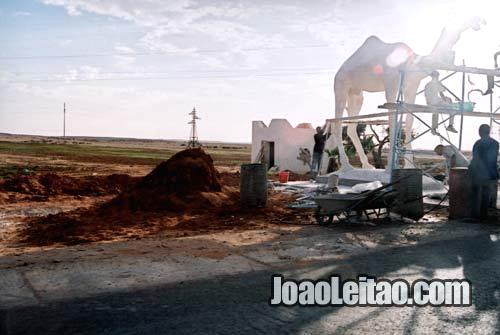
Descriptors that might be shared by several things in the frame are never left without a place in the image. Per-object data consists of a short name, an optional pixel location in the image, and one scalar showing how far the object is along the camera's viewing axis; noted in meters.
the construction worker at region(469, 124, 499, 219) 10.60
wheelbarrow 9.66
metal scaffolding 14.14
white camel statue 15.52
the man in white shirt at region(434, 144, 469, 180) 14.45
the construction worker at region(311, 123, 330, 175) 20.27
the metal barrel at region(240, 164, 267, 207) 12.27
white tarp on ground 15.15
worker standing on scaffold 14.94
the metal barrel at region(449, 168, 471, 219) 10.70
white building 28.78
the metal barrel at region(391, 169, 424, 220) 10.70
